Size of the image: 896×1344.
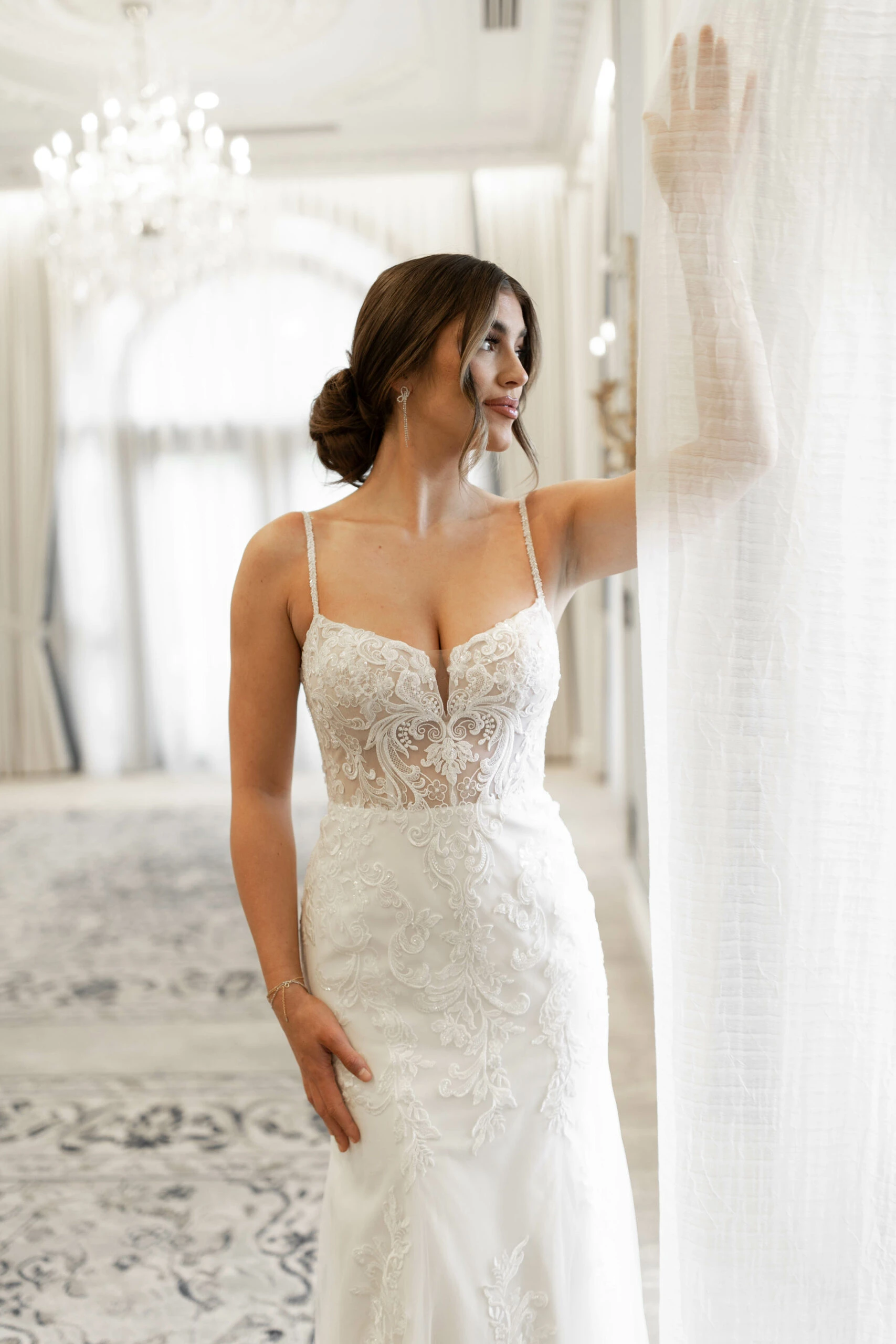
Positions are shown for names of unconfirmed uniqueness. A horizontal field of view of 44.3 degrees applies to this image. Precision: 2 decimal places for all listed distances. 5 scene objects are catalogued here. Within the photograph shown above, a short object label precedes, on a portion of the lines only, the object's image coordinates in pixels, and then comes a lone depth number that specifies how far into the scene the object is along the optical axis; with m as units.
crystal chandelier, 5.06
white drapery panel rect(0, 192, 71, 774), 7.62
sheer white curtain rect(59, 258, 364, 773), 7.66
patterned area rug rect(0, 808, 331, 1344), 2.21
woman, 1.33
